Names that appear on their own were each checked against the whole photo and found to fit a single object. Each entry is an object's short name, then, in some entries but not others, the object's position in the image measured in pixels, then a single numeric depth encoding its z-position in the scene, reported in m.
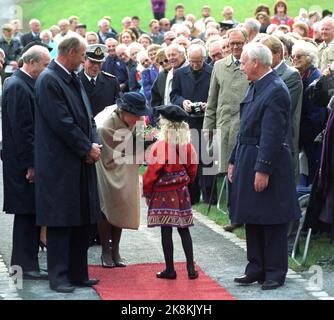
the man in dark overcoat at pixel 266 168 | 9.78
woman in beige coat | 10.87
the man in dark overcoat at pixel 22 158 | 10.26
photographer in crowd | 14.77
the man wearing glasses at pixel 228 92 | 13.41
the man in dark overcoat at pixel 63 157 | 9.77
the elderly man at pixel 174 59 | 15.26
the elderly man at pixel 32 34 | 27.58
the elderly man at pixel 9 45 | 26.11
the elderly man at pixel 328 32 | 15.56
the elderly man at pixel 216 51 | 15.53
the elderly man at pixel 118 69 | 20.66
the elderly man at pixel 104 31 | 27.23
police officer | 12.80
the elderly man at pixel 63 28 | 27.36
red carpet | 9.62
